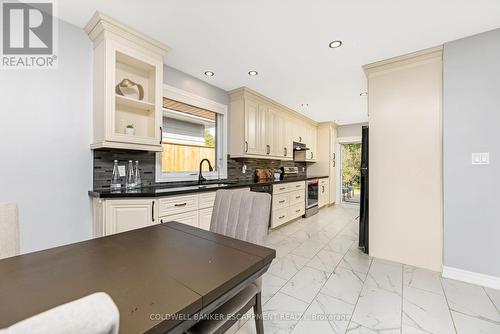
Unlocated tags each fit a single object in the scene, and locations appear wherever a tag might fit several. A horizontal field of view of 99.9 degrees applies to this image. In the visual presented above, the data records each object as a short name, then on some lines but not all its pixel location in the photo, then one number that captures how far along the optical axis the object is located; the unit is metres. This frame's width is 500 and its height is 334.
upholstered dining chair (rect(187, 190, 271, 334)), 0.97
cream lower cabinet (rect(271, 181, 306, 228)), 3.65
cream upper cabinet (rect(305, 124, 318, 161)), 5.63
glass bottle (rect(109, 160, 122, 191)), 2.20
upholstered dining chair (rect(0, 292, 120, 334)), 0.28
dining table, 0.60
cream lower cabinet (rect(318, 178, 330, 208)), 5.38
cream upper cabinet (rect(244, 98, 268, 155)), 3.53
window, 2.83
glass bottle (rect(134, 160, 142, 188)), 2.38
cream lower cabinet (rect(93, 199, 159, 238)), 1.87
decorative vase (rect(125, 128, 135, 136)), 2.20
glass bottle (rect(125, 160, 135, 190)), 2.30
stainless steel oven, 4.75
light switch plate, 1.99
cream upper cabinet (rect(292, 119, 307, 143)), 4.96
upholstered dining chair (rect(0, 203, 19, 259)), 1.06
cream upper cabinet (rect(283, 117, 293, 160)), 4.62
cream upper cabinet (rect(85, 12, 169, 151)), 1.93
